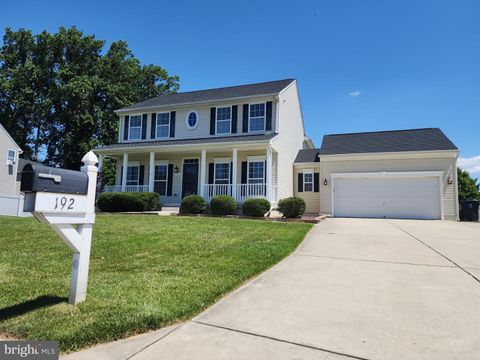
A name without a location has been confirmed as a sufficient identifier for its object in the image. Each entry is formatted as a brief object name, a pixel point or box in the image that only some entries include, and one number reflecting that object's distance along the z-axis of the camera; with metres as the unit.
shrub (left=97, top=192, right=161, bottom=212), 15.97
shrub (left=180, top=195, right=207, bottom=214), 15.12
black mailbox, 2.81
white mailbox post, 2.83
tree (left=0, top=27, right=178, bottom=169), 29.88
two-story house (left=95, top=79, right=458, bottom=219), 16.69
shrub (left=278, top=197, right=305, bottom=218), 13.64
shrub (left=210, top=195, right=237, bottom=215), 14.70
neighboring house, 22.80
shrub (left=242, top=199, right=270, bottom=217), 14.06
